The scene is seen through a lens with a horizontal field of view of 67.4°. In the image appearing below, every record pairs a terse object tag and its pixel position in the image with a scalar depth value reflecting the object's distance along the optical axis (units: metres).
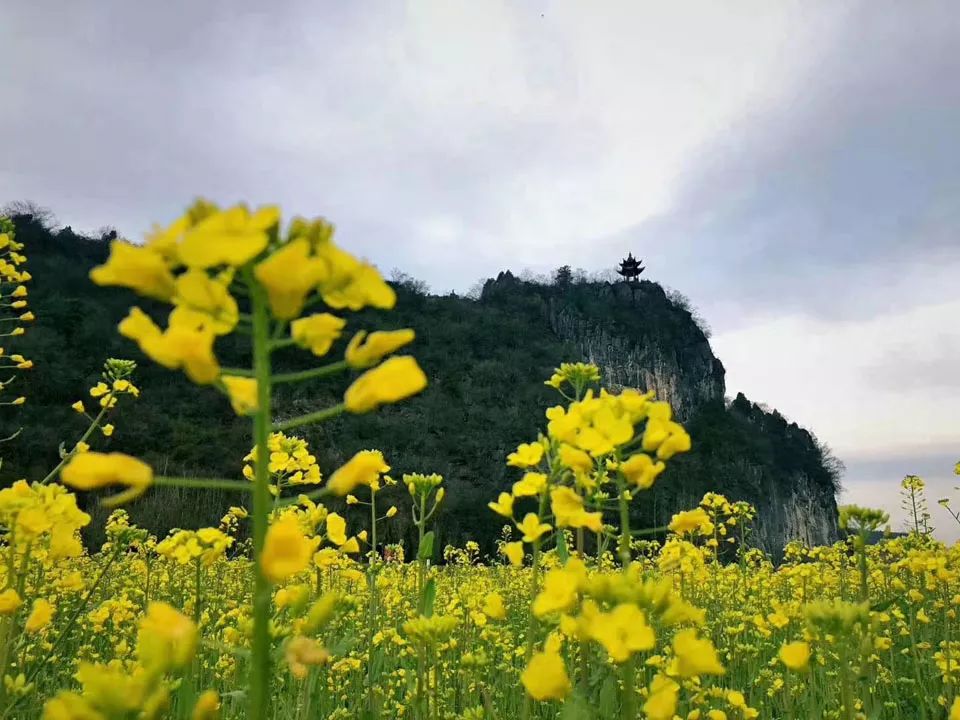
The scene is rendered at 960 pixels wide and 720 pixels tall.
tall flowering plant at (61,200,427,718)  0.14
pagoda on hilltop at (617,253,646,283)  57.26
